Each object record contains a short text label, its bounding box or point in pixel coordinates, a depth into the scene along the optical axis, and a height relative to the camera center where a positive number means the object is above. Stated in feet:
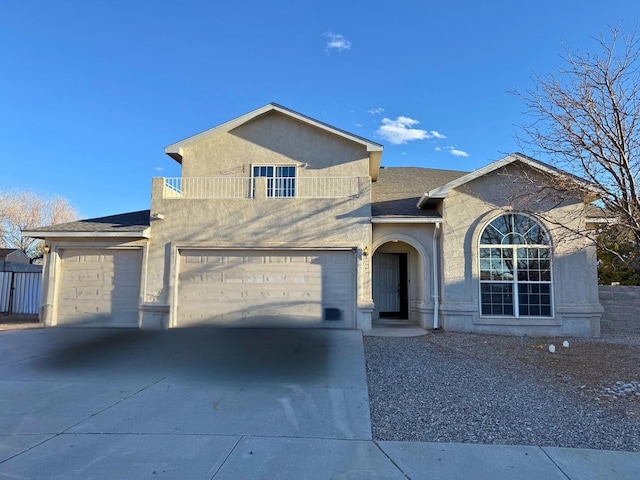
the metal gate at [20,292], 54.60 -2.11
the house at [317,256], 41.37 +2.23
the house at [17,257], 85.25 +3.57
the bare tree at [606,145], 23.84 +7.70
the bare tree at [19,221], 108.06 +13.55
